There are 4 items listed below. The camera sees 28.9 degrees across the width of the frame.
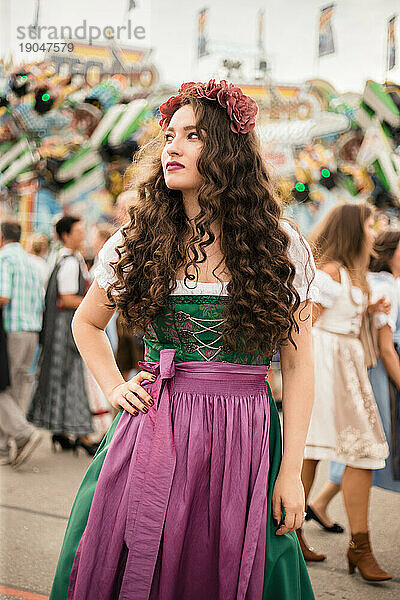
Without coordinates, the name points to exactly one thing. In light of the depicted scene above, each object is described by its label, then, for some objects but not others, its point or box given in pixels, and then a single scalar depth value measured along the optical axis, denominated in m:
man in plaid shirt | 6.03
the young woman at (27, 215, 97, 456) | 6.38
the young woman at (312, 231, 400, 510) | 4.25
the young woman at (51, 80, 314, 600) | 2.16
